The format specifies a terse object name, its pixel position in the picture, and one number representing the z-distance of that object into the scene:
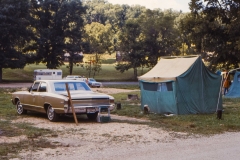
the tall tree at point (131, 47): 60.09
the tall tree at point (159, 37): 61.22
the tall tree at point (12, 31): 50.49
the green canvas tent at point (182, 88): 17.23
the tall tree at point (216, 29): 37.00
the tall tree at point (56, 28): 58.19
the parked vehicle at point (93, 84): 44.09
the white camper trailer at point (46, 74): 46.62
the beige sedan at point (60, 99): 13.97
